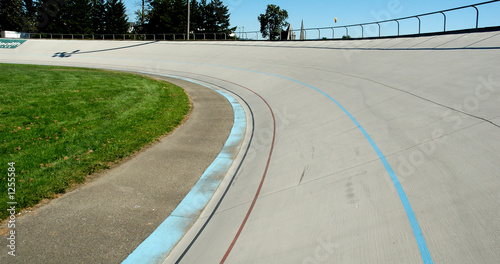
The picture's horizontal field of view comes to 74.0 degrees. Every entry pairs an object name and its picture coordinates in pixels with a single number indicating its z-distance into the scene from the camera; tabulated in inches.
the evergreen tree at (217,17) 3289.9
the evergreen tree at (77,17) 2871.6
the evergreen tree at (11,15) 2678.4
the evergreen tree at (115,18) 3034.0
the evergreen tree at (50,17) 2945.4
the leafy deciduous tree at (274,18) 4389.8
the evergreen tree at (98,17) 3046.3
